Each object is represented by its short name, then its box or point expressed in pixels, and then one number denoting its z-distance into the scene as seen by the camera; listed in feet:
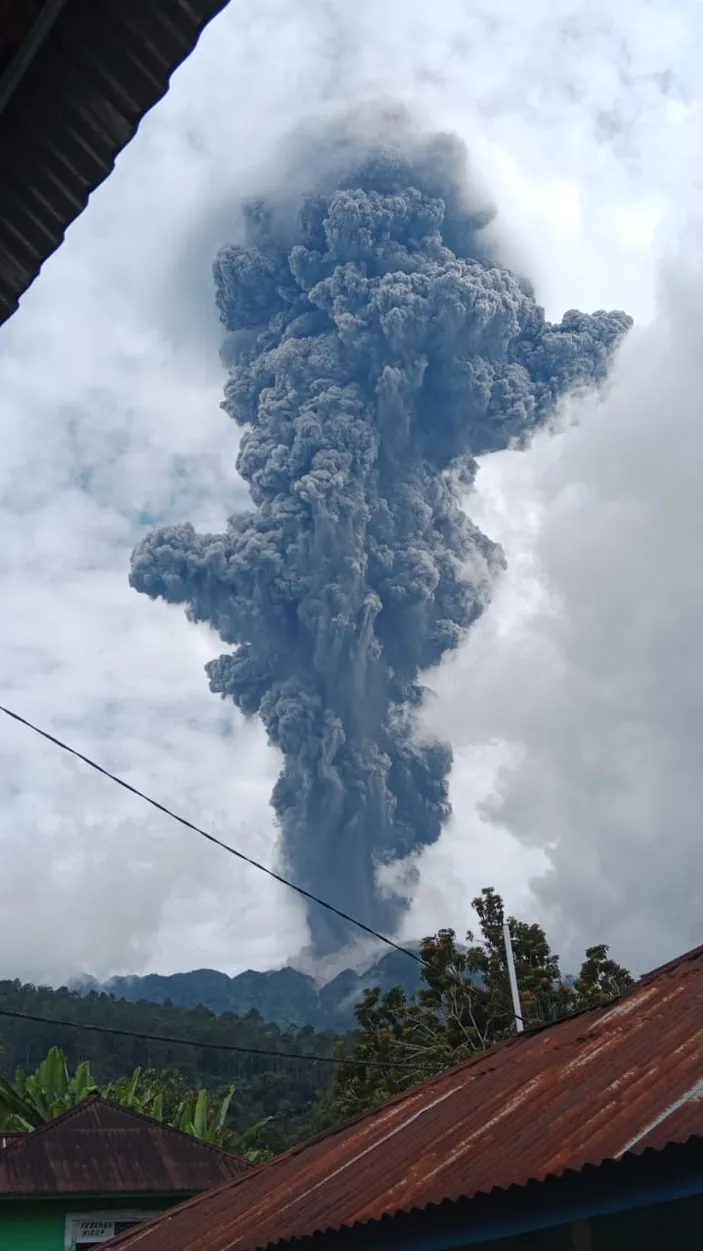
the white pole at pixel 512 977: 54.01
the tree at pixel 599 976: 80.02
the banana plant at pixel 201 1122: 61.77
